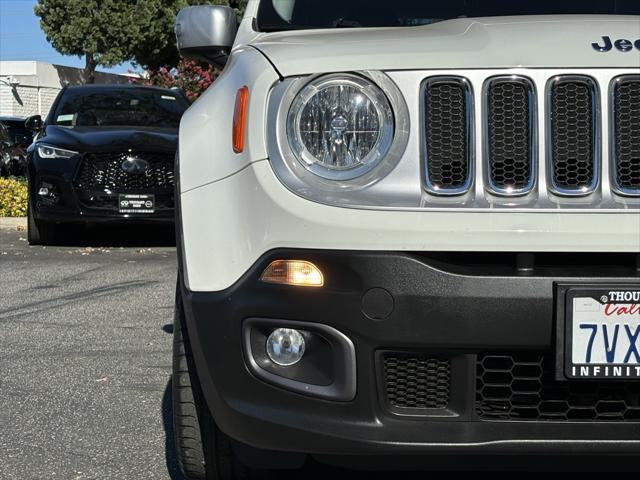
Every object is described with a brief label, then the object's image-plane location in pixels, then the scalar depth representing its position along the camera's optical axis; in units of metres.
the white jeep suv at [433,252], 2.70
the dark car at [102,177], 9.98
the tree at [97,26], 41.06
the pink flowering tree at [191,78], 27.48
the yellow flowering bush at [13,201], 13.39
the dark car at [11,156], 21.06
